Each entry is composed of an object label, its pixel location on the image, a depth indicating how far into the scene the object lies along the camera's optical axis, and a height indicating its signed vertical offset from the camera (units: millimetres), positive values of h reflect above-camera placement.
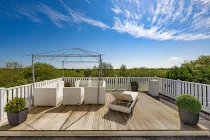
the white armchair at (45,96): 3211 -977
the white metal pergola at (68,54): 3590 +688
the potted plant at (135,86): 5509 -1007
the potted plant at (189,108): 2072 -915
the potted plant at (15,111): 2079 -977
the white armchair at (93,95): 3375 -981
